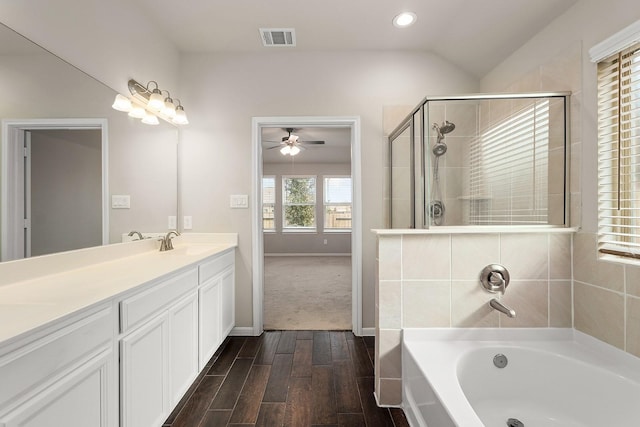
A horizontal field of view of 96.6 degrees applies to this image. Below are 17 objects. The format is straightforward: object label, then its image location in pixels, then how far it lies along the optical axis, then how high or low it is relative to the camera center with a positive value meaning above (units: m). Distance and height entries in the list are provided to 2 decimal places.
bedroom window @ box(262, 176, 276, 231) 7.12 +0.27
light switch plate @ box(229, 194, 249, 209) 2.65 +0.11
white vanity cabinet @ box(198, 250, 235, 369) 1.94 -0.69
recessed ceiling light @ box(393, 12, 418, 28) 2.15 +1.49
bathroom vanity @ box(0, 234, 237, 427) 0.81 -0.46
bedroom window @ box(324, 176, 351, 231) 7.17 +0.25
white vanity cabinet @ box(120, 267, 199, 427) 1.20 -0.67
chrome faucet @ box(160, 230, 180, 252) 2.28 -0.24
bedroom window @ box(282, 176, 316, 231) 7.17 +0.25
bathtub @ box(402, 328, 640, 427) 1.27 -0.80
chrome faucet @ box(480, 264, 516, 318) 1.59 -0.37
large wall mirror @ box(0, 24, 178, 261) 1.22 +0.29
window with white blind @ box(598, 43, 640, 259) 1.38 +0.30
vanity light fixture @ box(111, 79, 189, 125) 1.96 +0.82
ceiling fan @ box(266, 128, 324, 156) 4.50 +1.08
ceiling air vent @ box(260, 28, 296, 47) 2.33 +1.49
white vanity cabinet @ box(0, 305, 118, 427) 0.75 -0.50
